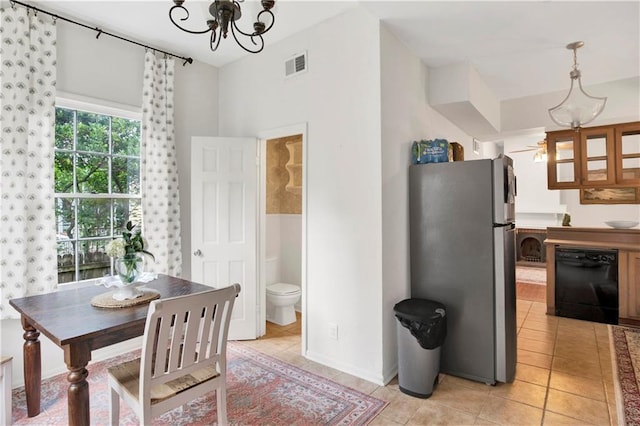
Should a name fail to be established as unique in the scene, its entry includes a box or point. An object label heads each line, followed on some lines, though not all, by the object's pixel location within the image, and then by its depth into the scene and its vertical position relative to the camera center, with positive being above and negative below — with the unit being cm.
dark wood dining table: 161 -56
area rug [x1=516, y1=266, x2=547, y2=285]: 626 -136
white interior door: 349 -8
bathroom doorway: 434 -4
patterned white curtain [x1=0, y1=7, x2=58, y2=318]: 251 +46
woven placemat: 201 -53
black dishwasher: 393 -93
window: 296 +29
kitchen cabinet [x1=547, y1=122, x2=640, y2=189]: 420 +62
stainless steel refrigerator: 260 -41
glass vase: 210 -33
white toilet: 390 -104
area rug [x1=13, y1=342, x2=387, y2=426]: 219 -133
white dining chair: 161 -78
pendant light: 321 +92
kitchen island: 381 -60
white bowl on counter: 405 -23
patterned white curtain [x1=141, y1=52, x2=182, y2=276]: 335 +43
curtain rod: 264 +163
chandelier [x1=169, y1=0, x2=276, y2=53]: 176 +105
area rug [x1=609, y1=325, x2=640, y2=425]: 229 -137
